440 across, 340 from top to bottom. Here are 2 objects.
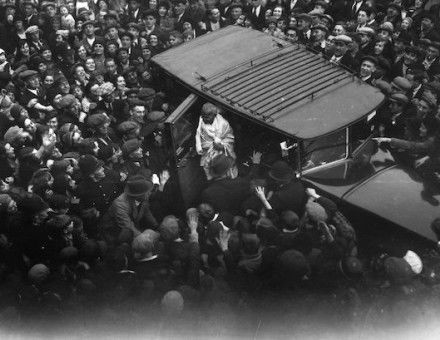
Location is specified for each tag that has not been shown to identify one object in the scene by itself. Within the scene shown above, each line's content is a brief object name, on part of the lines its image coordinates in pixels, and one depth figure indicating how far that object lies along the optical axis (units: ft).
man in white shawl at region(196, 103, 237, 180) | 18.62
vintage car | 17.17
